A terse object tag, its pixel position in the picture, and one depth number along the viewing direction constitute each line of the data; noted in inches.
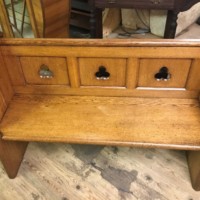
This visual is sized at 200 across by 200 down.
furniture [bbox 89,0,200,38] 53.1
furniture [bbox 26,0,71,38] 45.3
